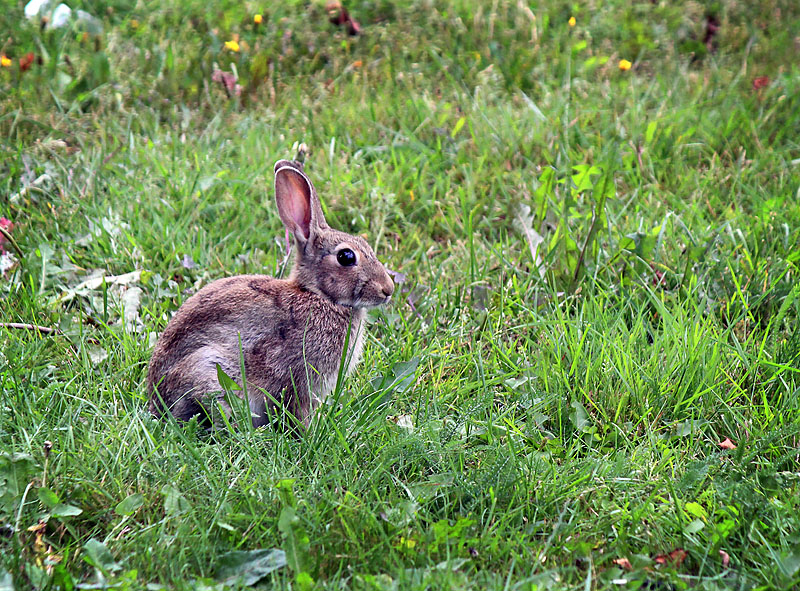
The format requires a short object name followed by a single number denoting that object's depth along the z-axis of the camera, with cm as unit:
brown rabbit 749
